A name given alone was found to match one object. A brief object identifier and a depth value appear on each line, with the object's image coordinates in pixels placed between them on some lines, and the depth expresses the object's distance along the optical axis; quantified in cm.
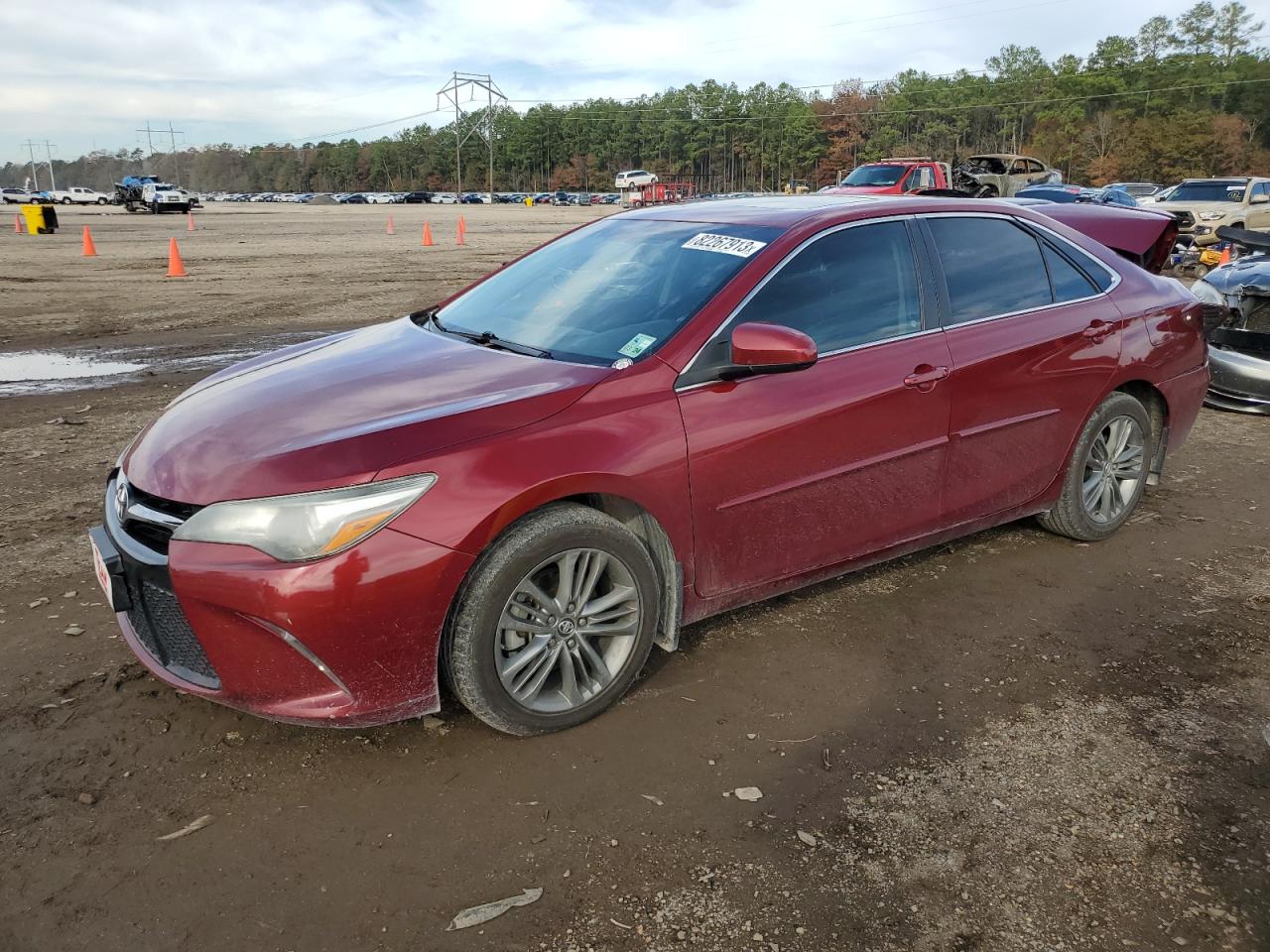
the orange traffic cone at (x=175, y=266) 1677
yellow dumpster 2938
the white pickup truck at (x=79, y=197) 7669
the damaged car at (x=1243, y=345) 734
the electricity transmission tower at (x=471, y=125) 14756
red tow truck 2003
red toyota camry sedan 263
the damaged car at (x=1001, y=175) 2280
